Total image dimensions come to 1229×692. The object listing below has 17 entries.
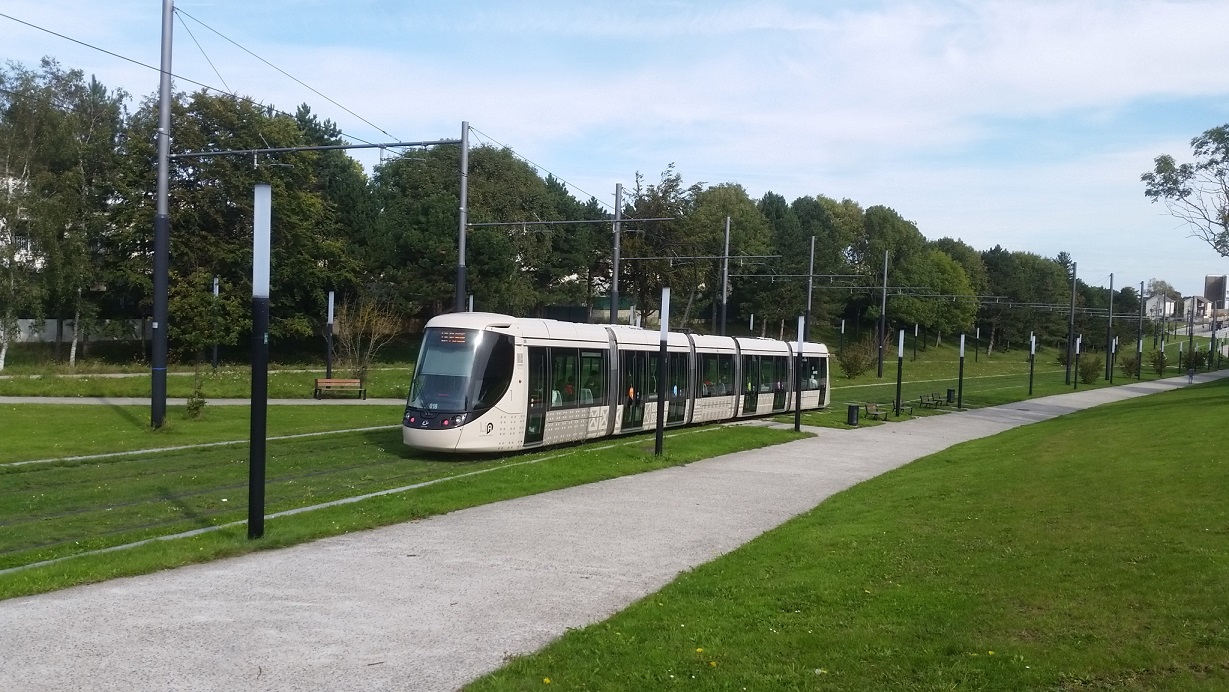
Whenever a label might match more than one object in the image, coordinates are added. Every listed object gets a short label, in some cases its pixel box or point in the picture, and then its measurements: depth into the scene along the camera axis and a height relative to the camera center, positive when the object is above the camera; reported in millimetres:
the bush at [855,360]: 61062 -1527
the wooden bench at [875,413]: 36406 -2758
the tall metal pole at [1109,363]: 70000 -1362
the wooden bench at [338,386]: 34344 -2379
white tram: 19094 -1279
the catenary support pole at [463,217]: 25078 +2613
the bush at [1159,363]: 83875 -1371
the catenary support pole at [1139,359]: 76475 -1047
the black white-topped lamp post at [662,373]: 19308 -927
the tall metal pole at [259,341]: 10047 -280
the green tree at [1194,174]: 37500 +6461
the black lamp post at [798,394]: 28512 -1673
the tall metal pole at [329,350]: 35856 -1222
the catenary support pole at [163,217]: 20375 +1844
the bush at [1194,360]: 72938 -970
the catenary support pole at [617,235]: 33856 +3128
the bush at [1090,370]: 68562 -1812
